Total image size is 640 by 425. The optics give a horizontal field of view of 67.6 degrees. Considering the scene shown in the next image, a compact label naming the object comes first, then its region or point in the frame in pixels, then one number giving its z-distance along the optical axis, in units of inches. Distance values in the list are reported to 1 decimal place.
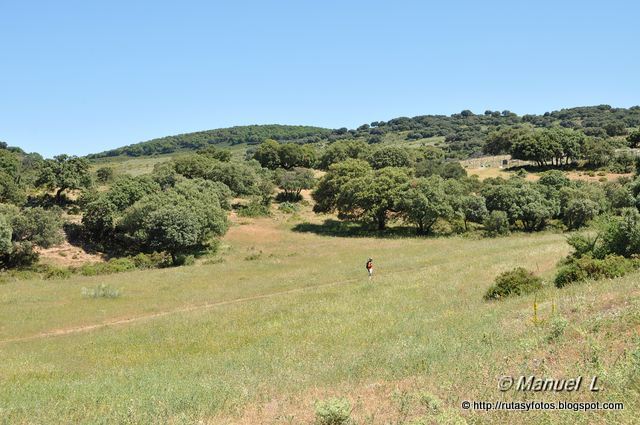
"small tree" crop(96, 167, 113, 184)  3821.9
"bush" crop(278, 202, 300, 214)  3399.4
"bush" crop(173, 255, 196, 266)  2149.2
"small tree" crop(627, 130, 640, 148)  4412.4
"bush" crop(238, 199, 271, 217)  3230.8
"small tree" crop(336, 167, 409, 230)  2760.8
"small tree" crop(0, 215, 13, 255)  1962.4
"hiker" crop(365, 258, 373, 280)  1528.4
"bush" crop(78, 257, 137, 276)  2010.3
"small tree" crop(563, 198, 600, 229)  2470.5
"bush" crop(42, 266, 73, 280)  1947.0
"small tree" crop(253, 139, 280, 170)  4759.6
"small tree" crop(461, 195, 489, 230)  2667.3
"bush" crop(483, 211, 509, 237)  2472.2
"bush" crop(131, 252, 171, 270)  2158.7
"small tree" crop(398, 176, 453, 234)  2573.8
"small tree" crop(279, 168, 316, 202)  3622.0
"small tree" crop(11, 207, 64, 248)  2133.4
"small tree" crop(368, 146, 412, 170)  4266.7
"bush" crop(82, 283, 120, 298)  1494.8
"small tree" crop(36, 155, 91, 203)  2765.7
